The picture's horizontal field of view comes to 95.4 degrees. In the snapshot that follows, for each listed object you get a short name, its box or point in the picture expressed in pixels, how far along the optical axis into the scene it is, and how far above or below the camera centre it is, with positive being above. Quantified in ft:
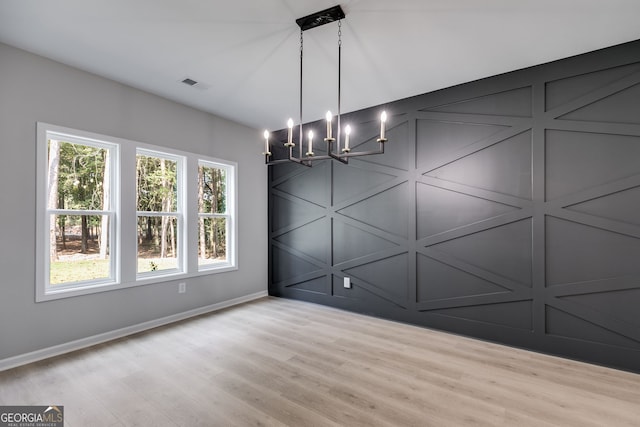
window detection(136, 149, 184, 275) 11.78 +0.08
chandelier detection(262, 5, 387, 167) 7.07 +5.01
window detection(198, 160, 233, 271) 14.07 -0.10
